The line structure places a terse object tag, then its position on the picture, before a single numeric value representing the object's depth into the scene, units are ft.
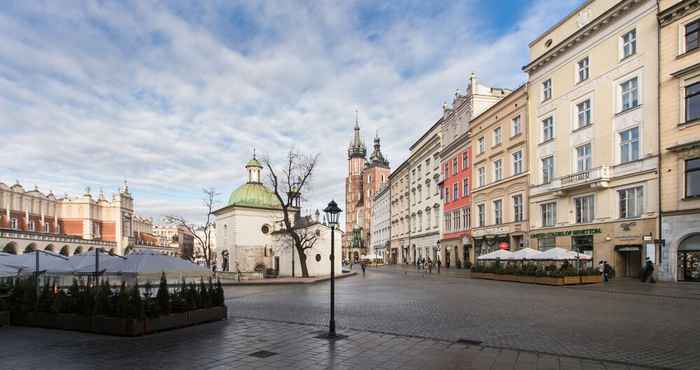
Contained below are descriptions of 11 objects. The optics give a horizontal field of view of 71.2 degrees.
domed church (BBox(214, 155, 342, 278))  152.56
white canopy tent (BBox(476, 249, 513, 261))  106.72
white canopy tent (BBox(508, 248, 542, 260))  100.17
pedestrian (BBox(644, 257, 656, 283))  87.86
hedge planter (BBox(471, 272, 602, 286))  91.20
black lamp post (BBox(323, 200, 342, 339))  42.01
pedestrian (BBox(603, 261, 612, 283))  94.27
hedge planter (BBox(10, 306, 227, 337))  37.55
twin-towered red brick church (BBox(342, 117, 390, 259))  439.22
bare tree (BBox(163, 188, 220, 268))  158.30
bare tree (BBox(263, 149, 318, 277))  131.75
